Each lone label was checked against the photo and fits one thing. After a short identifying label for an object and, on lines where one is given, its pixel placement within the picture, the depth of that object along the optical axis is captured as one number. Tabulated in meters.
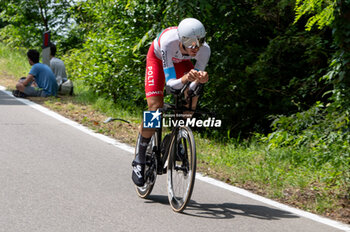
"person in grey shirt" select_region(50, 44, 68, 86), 29.31
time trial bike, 9.95
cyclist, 9.70
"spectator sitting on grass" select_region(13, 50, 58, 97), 26.50
